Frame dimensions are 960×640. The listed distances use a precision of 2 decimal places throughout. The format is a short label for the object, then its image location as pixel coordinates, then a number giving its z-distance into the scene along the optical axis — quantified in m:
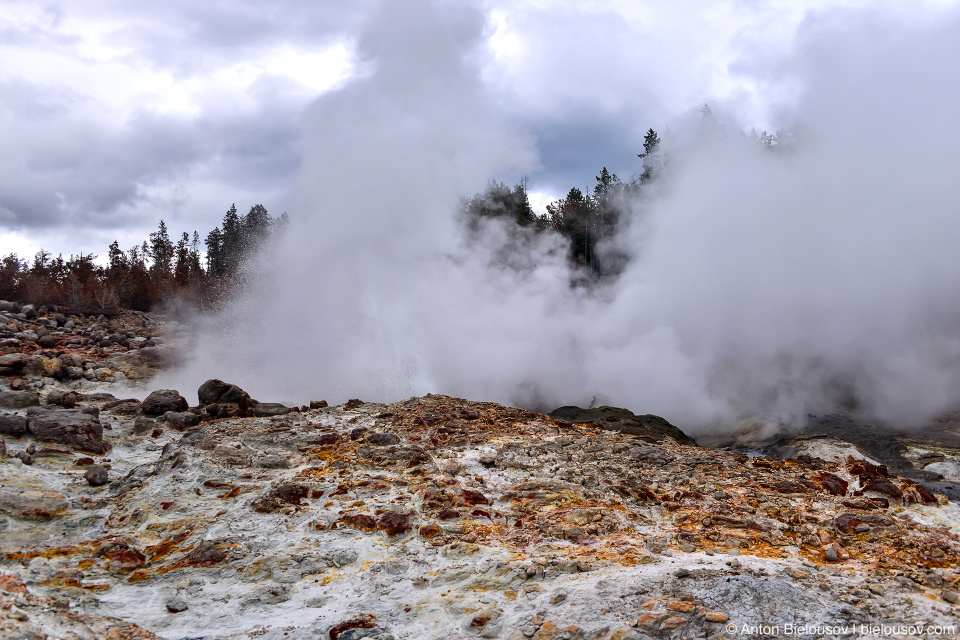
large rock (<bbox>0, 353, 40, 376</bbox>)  12.21
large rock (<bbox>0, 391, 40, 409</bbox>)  9.97
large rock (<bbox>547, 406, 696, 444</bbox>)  10.95
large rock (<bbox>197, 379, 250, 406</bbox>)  11.24
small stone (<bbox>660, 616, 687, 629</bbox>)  4.35
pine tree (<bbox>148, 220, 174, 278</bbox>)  57.75
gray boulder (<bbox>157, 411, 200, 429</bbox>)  10.50
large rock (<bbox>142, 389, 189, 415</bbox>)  10.90
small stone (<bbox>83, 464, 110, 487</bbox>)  7.88
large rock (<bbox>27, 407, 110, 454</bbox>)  8.75
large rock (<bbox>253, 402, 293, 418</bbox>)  10.94
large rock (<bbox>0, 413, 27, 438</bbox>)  8.58
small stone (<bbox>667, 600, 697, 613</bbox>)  4.47
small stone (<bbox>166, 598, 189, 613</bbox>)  5.16
